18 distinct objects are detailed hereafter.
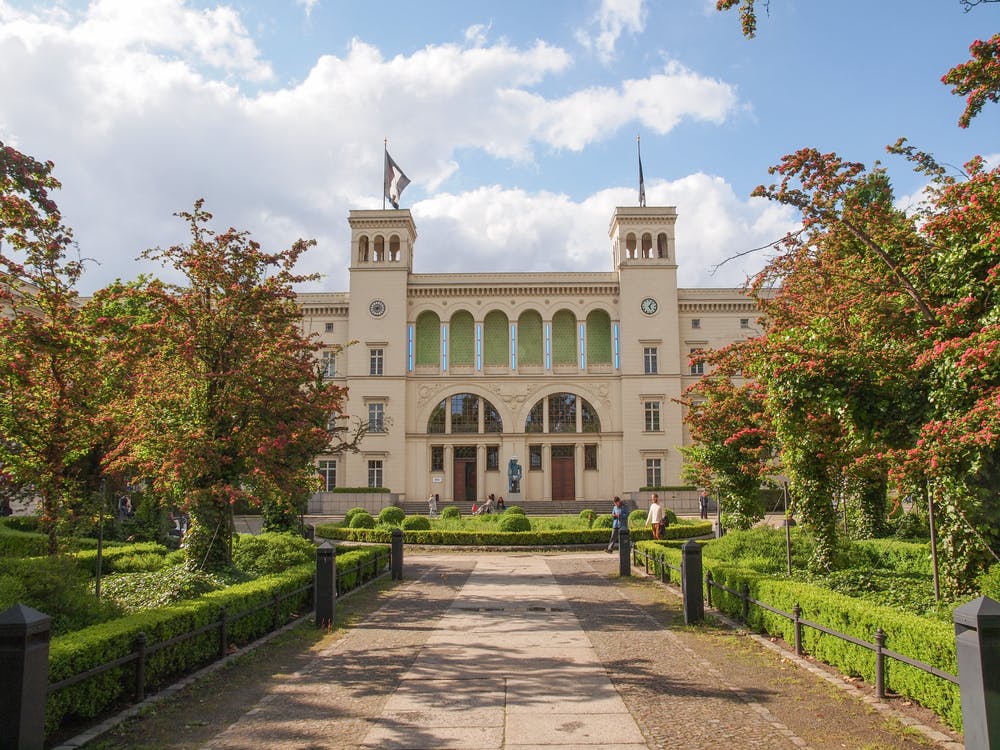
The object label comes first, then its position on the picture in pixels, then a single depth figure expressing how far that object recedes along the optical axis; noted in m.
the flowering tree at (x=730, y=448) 15.23
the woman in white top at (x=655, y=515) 22.42
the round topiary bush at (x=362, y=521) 27.66
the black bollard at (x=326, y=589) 11.37
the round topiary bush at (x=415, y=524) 27.38
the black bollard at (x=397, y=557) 17.31
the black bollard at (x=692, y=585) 11.38
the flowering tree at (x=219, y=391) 12.26
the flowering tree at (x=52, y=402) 12.23
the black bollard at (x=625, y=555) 17.53
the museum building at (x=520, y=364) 46.19
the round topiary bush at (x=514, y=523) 26.78
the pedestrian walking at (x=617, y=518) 21.53
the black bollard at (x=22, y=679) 5.28
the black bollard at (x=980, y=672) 5.12
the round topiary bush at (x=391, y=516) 30.48
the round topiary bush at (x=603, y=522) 28.89
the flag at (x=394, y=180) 46.88
